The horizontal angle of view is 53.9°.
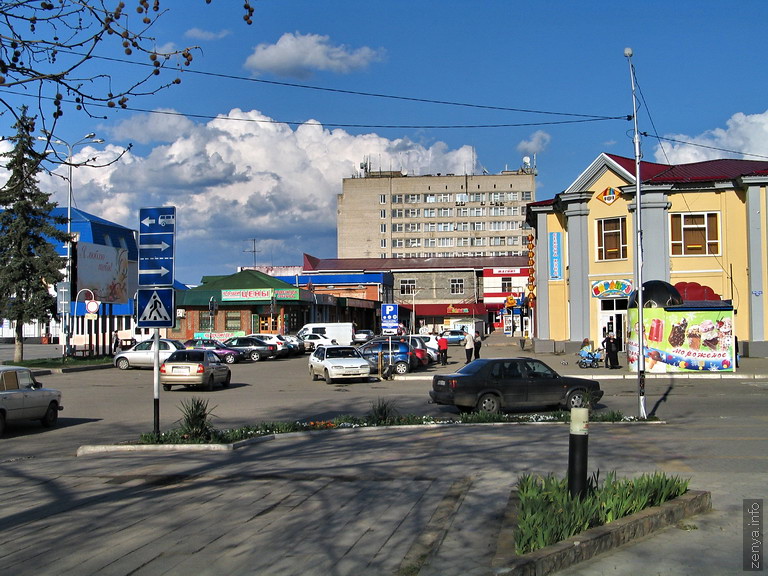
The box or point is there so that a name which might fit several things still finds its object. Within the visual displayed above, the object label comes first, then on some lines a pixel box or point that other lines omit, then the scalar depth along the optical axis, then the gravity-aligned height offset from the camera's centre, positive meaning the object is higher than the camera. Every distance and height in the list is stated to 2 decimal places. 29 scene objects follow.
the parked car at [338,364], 30.53 -1.68
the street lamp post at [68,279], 40.62 +2.50
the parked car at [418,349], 36.92 -1.33
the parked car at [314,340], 52.81 -1.20
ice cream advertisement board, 29.67 -0.74
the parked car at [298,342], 51.44 -1.29
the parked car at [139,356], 37.94 -1.60
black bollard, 7.33 -1.31
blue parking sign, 32.69 +0.23
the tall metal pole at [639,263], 18.81 +1.58
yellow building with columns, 38.03 +4.24
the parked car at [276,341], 48.28 -1.16
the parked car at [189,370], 27.50 -1.68
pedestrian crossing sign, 14.56 +0.33
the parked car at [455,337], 65.62 -1.30
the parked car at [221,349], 44.31 -1.51
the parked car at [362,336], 56.81 -1.05
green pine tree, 39.31 +3.34
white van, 52.47 -0.58
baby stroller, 34.16 -1.72
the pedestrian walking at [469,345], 35.38 -1.08
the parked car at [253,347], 46.88 -1.48
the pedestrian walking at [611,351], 33.06 -1.34
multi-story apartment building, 119.00 +17.51
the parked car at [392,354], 34.69 -1.46
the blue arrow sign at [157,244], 14.71 +1.56
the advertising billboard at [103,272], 42.41 +3.08
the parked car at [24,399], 16.58 -1.70
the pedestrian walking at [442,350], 39.47 -1.46
